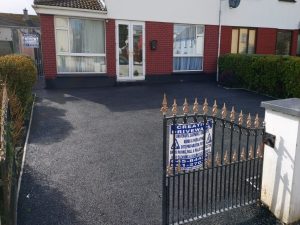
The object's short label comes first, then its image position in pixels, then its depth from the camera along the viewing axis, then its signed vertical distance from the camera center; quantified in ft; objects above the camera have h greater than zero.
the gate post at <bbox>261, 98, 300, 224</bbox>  11.72 -4.38
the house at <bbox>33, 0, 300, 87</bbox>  39.60 +2.86
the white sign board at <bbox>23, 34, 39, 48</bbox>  47.09 +2.08
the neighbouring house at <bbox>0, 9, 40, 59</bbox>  100.01 +8.66
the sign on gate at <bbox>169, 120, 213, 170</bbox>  10.85 -3.31
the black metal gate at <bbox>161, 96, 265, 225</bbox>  10.87 -4.67
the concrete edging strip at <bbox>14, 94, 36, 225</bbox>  11.61 -6.02
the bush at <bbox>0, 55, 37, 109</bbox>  22.87 -1.69
